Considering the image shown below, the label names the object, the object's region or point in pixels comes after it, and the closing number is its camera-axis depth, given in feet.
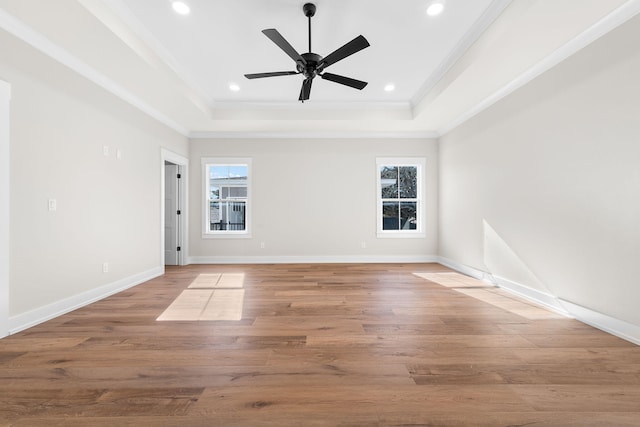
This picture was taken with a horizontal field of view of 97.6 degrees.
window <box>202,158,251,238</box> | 19.48
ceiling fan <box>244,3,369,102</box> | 8.31
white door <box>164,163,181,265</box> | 18.57
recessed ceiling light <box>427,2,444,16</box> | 8.60
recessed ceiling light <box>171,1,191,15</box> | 8.45
